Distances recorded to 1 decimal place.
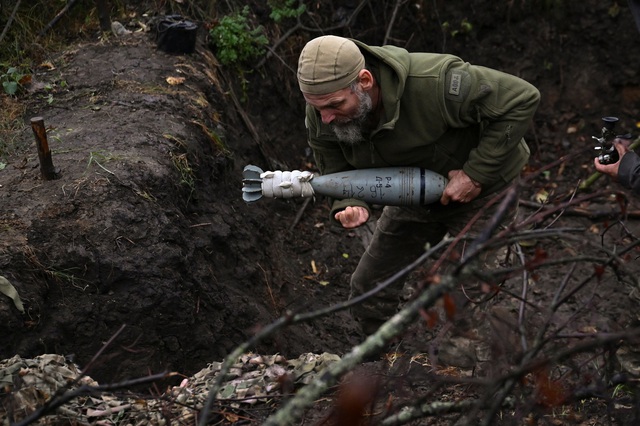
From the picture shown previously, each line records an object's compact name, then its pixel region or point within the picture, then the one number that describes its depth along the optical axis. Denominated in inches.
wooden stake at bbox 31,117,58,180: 161.5
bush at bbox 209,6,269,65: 246.1
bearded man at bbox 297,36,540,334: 139.1
